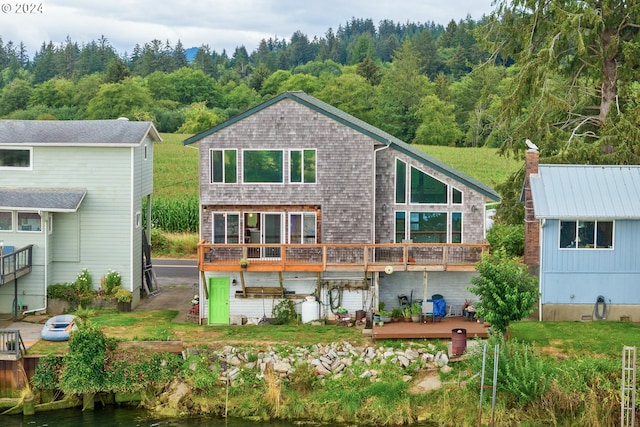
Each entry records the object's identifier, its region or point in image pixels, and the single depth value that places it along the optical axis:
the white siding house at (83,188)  37.28
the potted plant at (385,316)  33.56
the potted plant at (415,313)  33.84
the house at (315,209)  34.78
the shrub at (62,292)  36.53
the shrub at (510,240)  43.78
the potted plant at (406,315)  34.00
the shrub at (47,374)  30.12
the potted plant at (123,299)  36.81
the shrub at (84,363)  29.81
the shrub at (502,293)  29.62
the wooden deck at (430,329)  31.80
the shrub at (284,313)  34.47
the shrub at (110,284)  37.06
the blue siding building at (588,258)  33.56
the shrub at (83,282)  36.85
